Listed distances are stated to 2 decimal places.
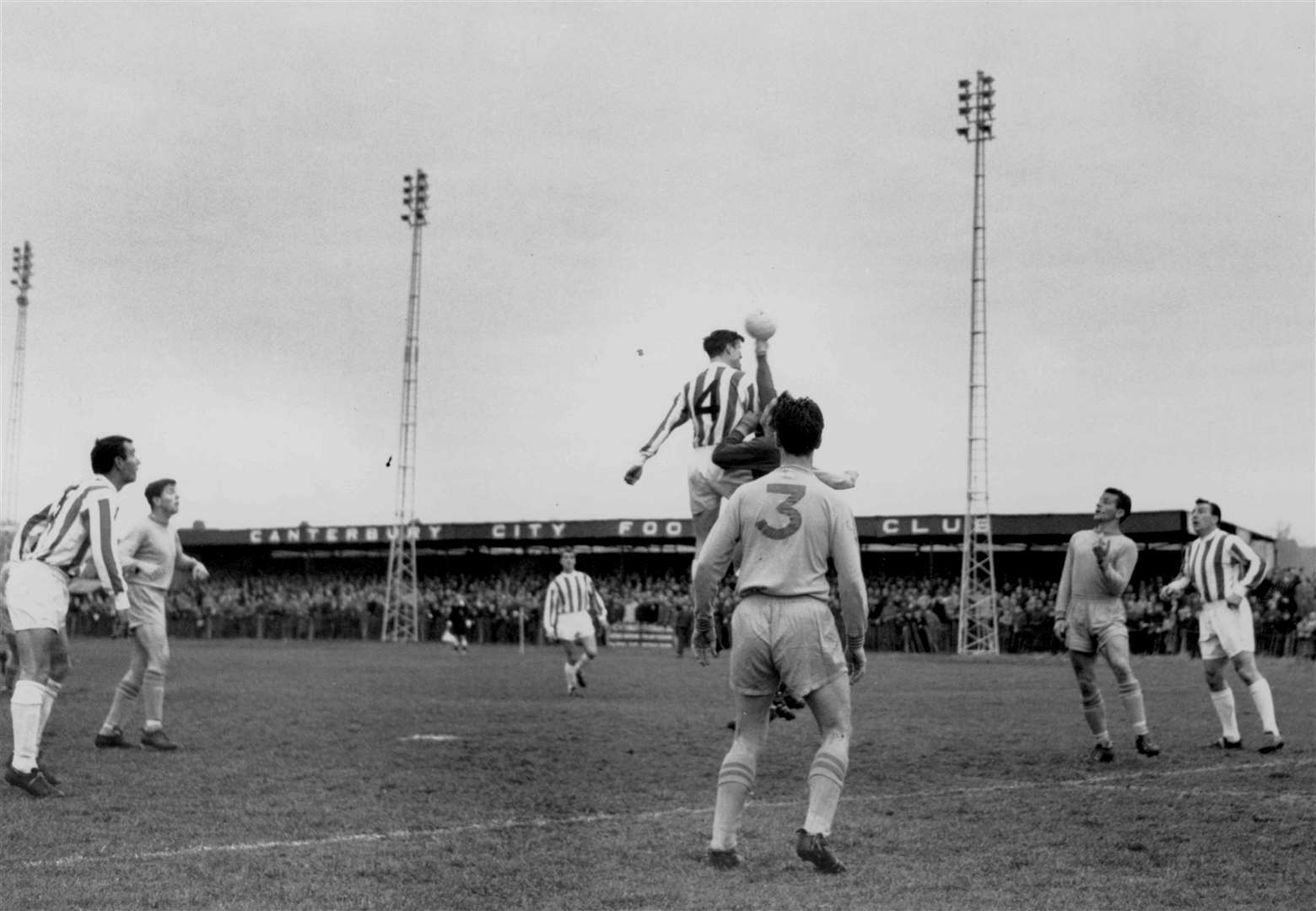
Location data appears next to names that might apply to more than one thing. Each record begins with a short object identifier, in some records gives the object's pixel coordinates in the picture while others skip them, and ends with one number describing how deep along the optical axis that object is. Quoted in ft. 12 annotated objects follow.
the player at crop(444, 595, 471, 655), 134.21
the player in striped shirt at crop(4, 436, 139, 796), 31.24
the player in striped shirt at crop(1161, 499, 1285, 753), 43.24
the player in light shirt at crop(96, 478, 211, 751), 39.88
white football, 31.01
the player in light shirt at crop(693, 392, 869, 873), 22.31
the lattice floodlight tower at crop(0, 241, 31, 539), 156.15
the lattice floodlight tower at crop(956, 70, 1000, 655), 124.98
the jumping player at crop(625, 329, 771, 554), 32.14
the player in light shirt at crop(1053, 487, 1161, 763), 40.47
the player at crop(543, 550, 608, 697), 71.46
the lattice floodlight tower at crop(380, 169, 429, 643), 153.79
